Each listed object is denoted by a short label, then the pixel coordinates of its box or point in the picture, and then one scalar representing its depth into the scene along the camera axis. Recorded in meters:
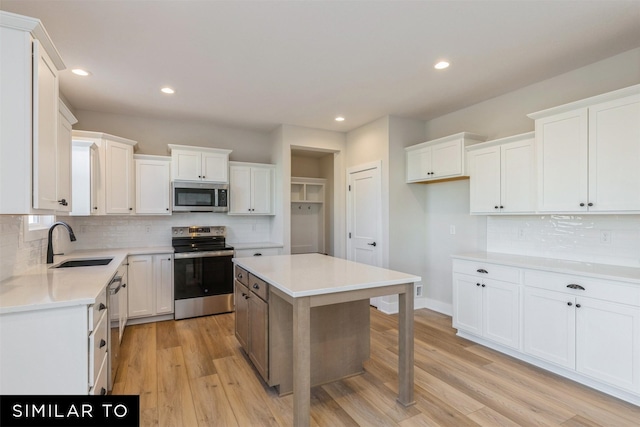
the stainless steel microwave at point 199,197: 4.29
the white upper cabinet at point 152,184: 4.14
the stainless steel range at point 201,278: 4.04
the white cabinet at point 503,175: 3.05
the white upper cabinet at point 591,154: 2.34
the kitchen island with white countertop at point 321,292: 1.87
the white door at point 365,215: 4.46
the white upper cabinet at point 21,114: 1.55
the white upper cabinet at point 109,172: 3.58
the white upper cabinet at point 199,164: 4.29
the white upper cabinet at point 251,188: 4.75
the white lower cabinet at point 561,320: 2.22
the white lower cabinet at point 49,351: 1.48
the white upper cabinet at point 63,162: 2.14
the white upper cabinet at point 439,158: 3.67
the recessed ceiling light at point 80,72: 2.96
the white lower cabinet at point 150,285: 3.83
